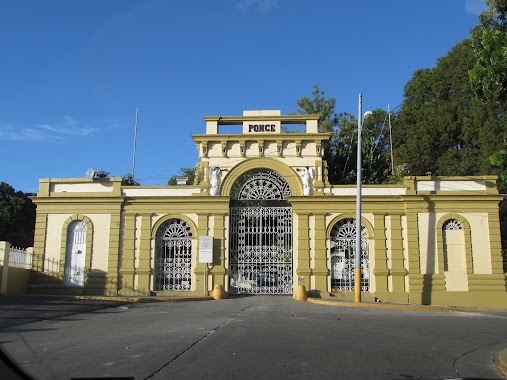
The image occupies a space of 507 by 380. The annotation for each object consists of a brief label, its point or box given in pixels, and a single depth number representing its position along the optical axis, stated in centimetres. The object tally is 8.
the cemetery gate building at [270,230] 2333
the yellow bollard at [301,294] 2228
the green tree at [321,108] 4306
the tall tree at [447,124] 3625
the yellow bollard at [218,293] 2280
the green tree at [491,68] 1265
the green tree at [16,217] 4191
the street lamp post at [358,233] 2103
